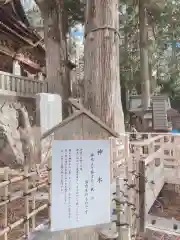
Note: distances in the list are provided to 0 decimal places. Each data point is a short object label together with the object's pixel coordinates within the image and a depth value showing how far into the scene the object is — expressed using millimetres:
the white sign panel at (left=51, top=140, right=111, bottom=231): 1452
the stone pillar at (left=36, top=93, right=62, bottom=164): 5304
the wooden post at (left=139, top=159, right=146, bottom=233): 2974
